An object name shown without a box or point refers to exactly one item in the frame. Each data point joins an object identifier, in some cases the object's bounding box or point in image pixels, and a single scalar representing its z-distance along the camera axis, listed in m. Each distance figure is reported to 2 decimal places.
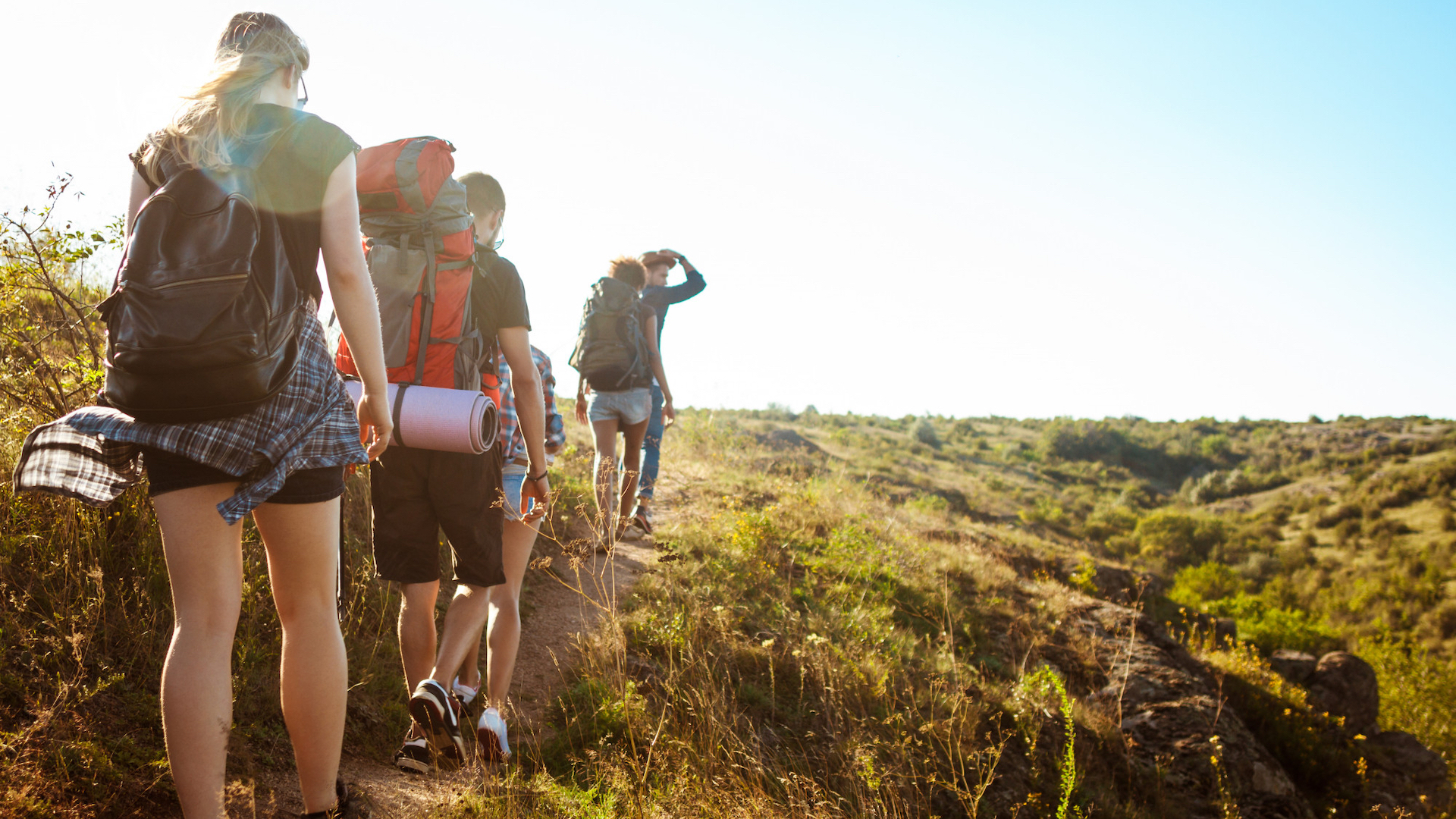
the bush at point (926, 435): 35.88
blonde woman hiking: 1.39
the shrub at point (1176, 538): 25.52
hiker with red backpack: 2.21
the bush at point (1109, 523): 26.06
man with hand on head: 5.70
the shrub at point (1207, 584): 17.77
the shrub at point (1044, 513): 23.62
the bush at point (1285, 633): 10.05
